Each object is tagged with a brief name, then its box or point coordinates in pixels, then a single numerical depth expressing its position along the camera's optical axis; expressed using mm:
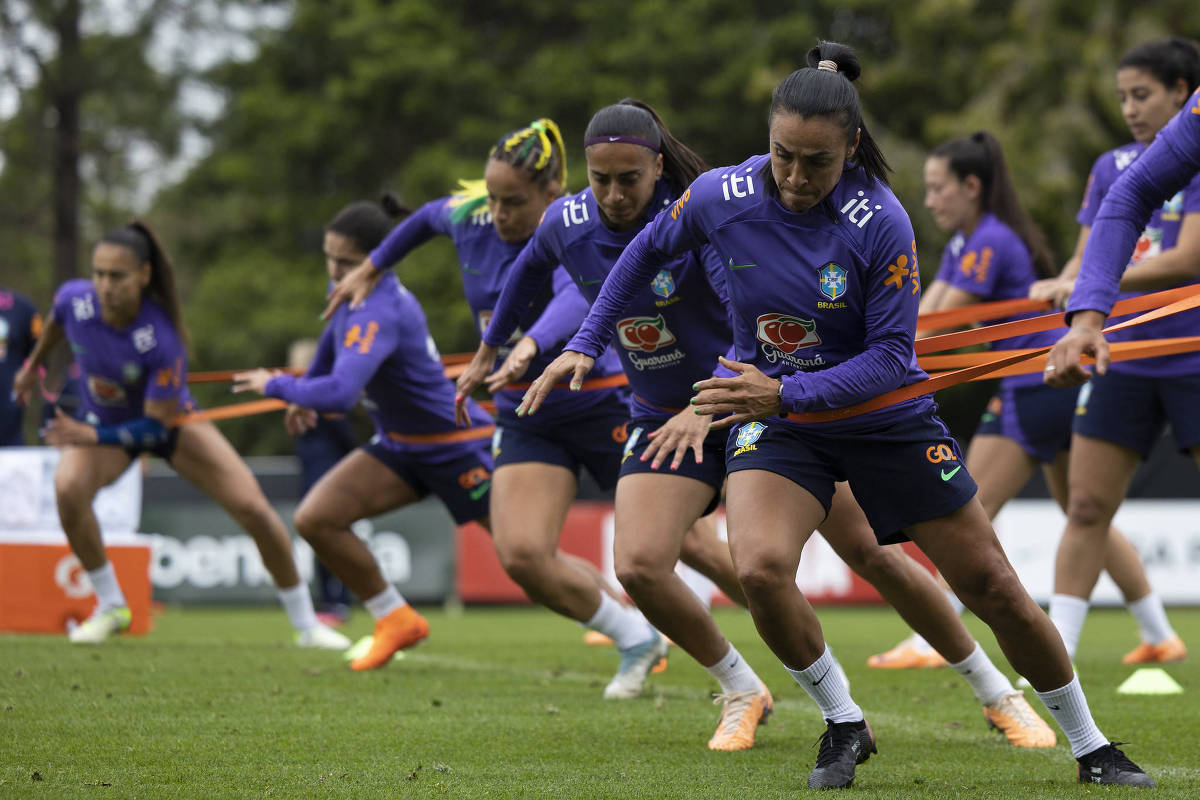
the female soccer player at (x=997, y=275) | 14273
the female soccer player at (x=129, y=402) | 15844
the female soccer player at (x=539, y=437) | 12273
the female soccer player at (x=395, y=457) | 14398
